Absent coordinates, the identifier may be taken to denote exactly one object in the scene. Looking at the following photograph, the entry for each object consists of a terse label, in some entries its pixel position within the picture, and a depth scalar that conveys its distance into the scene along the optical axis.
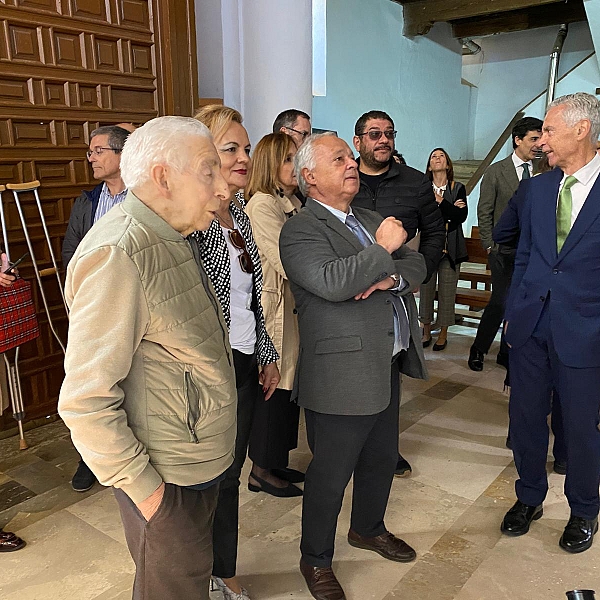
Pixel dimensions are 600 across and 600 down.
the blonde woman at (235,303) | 1.82
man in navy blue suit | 2.14
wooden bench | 5.06
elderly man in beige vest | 1.17
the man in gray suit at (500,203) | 3.95
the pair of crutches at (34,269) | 3.04
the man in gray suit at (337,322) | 1.83
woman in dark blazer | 4.57
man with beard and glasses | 2.83
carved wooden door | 3.17
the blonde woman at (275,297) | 2.45
